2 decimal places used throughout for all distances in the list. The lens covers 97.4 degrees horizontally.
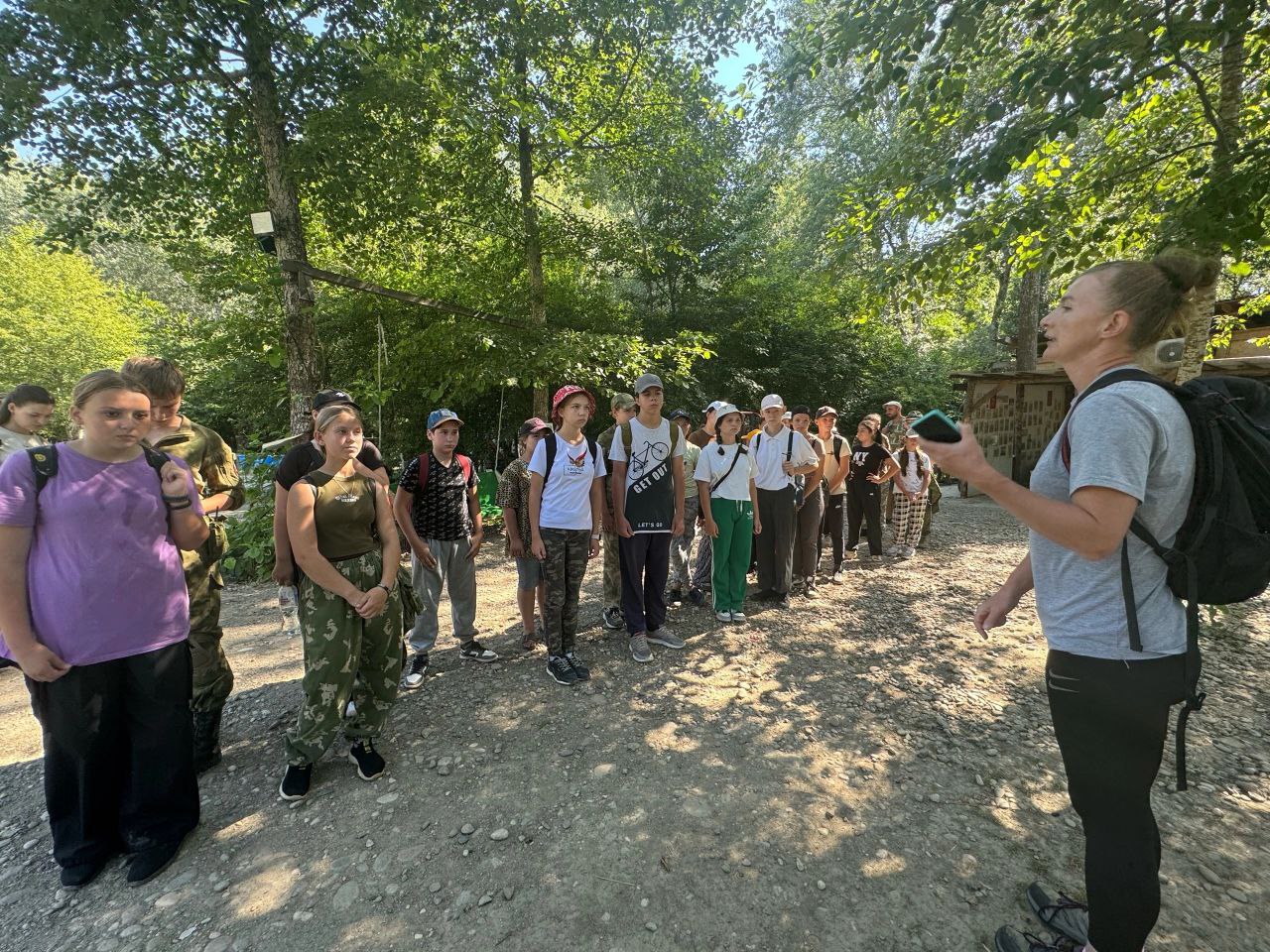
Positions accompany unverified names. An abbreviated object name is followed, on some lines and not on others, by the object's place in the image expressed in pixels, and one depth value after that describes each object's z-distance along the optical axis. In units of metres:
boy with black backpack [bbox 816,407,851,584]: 6.49
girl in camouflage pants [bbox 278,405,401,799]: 2.71
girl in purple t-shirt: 2.17
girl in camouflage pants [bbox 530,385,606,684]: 3.98
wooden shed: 12.89
